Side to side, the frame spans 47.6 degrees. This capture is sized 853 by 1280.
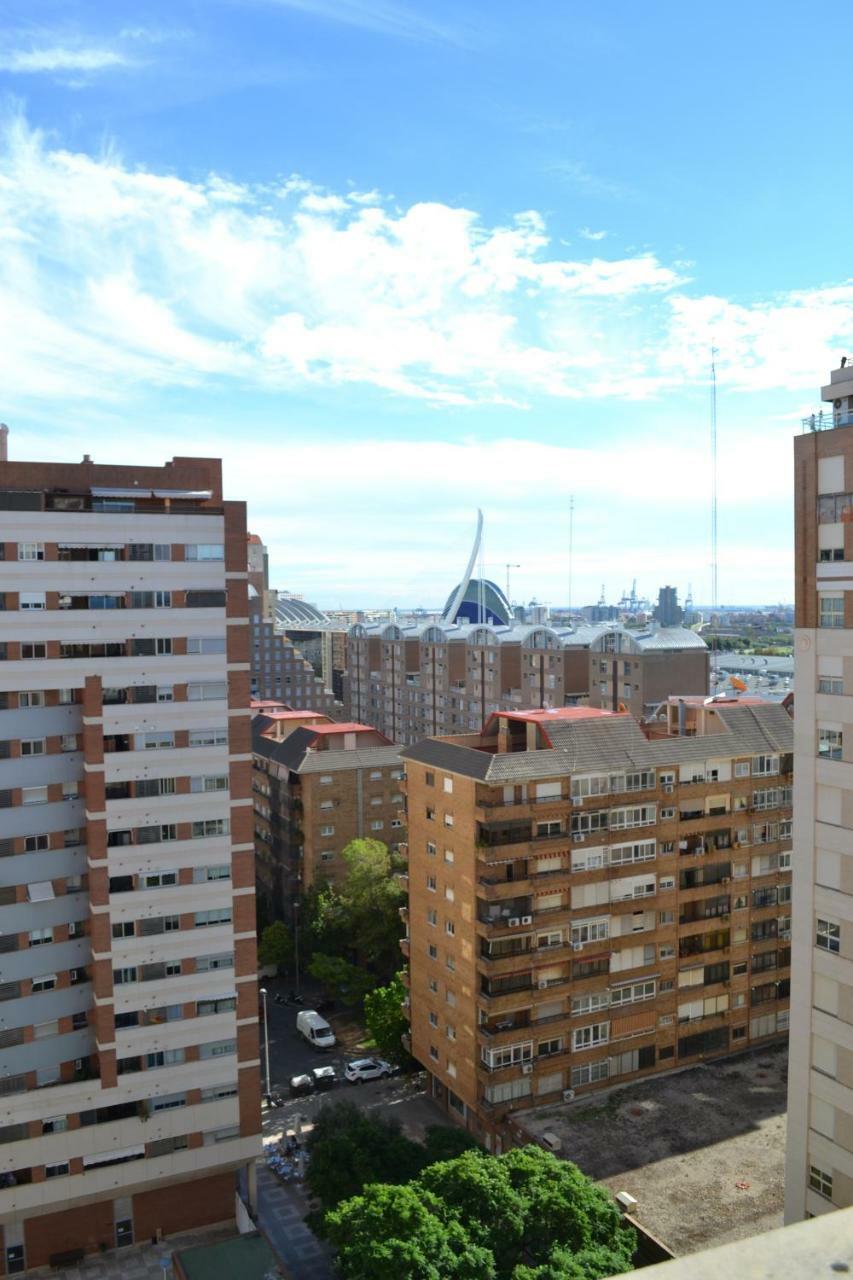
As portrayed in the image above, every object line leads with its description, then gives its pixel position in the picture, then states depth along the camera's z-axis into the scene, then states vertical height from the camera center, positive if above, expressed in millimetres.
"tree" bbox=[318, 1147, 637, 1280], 27484 -18192
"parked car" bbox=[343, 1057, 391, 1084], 54188 -25518
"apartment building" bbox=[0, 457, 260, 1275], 37906 -9704
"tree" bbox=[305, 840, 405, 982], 63375 -19540
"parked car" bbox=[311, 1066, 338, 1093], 54125 -25787
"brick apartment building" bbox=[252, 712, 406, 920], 70562 -13568
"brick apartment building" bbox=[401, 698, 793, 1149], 43531 -13614
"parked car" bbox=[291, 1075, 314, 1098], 53406 -25840
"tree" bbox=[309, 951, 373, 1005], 61781 -22862
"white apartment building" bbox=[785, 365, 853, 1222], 27391 -6089
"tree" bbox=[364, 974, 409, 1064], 51625 -21474
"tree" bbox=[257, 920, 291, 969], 67875 -22944
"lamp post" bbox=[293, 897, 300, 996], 67500 -22564
